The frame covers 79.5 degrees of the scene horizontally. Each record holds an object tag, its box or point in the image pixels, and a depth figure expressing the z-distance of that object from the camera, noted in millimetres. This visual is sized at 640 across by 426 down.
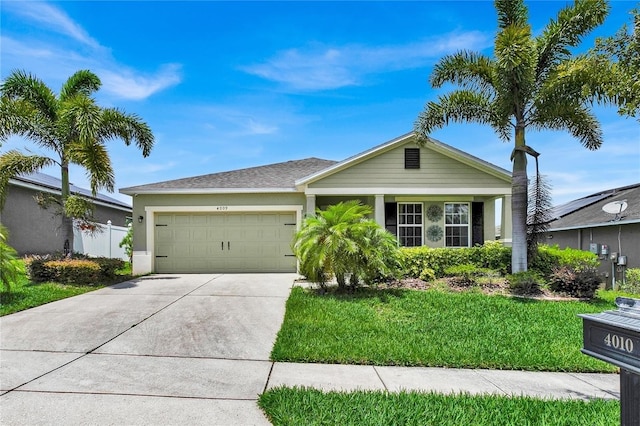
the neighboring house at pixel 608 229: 14961
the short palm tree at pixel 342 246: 9062
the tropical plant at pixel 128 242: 17656
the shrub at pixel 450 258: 11539
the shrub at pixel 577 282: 9445
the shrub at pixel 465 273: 10633
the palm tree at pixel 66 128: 10484
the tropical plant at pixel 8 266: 7691
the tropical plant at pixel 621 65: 6887
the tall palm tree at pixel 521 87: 9469
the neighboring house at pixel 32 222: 14472
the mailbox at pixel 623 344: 1946
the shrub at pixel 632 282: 12978
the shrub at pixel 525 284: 9656
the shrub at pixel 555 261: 10805
